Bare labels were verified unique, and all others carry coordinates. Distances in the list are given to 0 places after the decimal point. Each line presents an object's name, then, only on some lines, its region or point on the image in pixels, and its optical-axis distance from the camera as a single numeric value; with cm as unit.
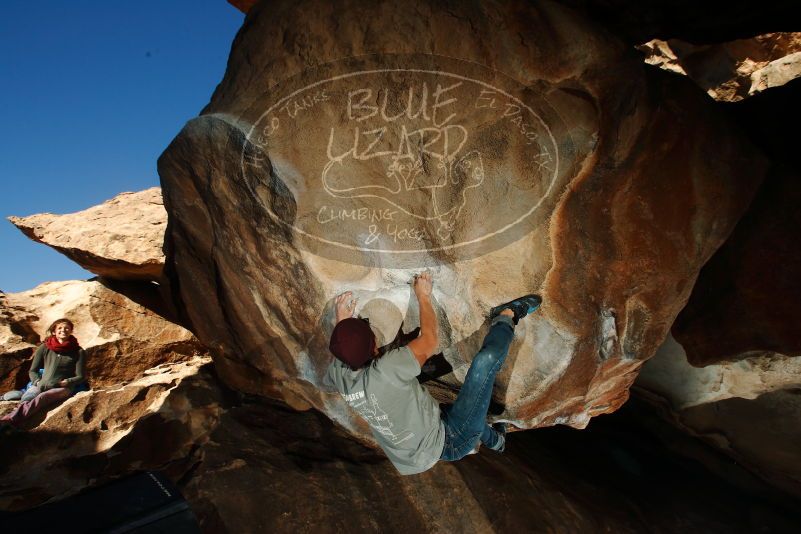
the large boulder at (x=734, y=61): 435
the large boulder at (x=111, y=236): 443
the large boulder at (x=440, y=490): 256
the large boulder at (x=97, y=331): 411
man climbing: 193
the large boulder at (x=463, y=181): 171
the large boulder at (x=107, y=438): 271
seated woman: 331
